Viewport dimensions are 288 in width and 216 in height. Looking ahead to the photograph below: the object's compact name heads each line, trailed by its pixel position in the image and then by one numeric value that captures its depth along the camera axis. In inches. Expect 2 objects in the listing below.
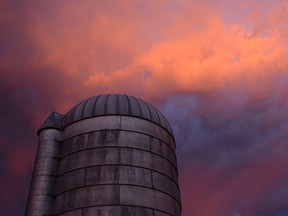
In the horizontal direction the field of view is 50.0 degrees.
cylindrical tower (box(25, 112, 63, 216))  794.2
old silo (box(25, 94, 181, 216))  745.6
